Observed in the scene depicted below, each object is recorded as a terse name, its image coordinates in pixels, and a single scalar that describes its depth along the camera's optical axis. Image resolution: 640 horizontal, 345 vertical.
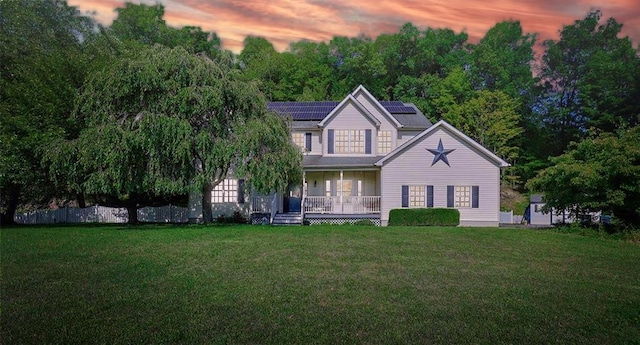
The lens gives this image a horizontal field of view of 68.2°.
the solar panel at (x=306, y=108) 27.53
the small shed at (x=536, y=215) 28.22
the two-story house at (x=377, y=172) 23.95
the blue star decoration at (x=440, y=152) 23.89
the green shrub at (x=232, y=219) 23.64
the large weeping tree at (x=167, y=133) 17.45
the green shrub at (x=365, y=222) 22.81
